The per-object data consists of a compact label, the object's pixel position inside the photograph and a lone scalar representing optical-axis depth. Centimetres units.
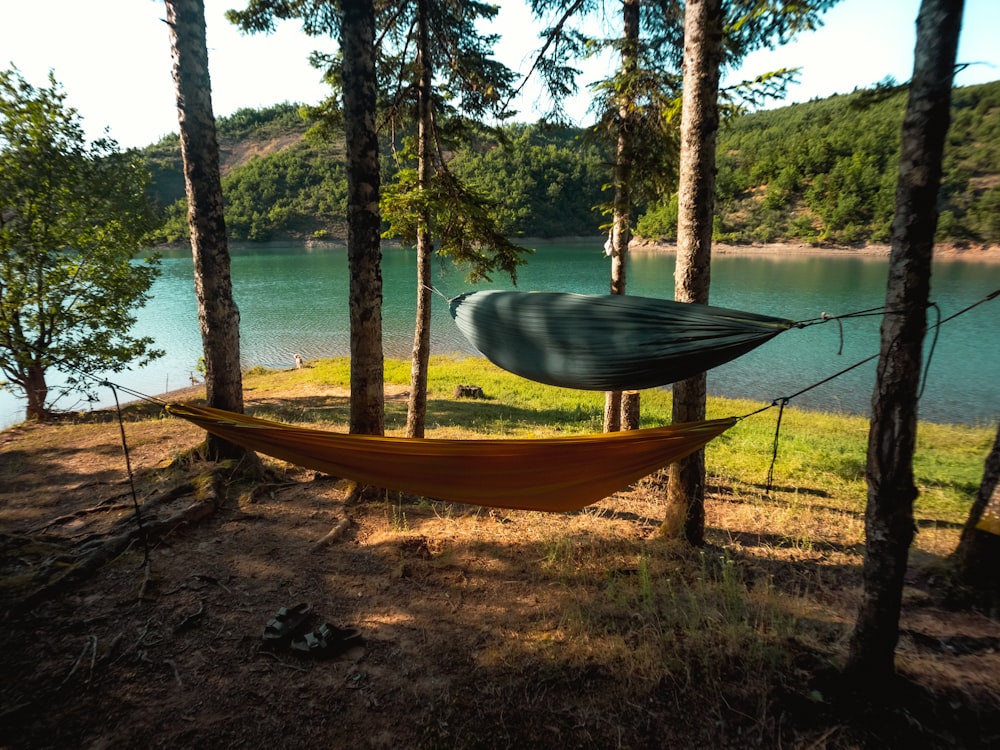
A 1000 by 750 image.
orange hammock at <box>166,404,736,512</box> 212
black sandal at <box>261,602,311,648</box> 202
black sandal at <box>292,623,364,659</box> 198
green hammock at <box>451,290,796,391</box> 181
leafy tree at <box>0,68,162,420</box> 646
